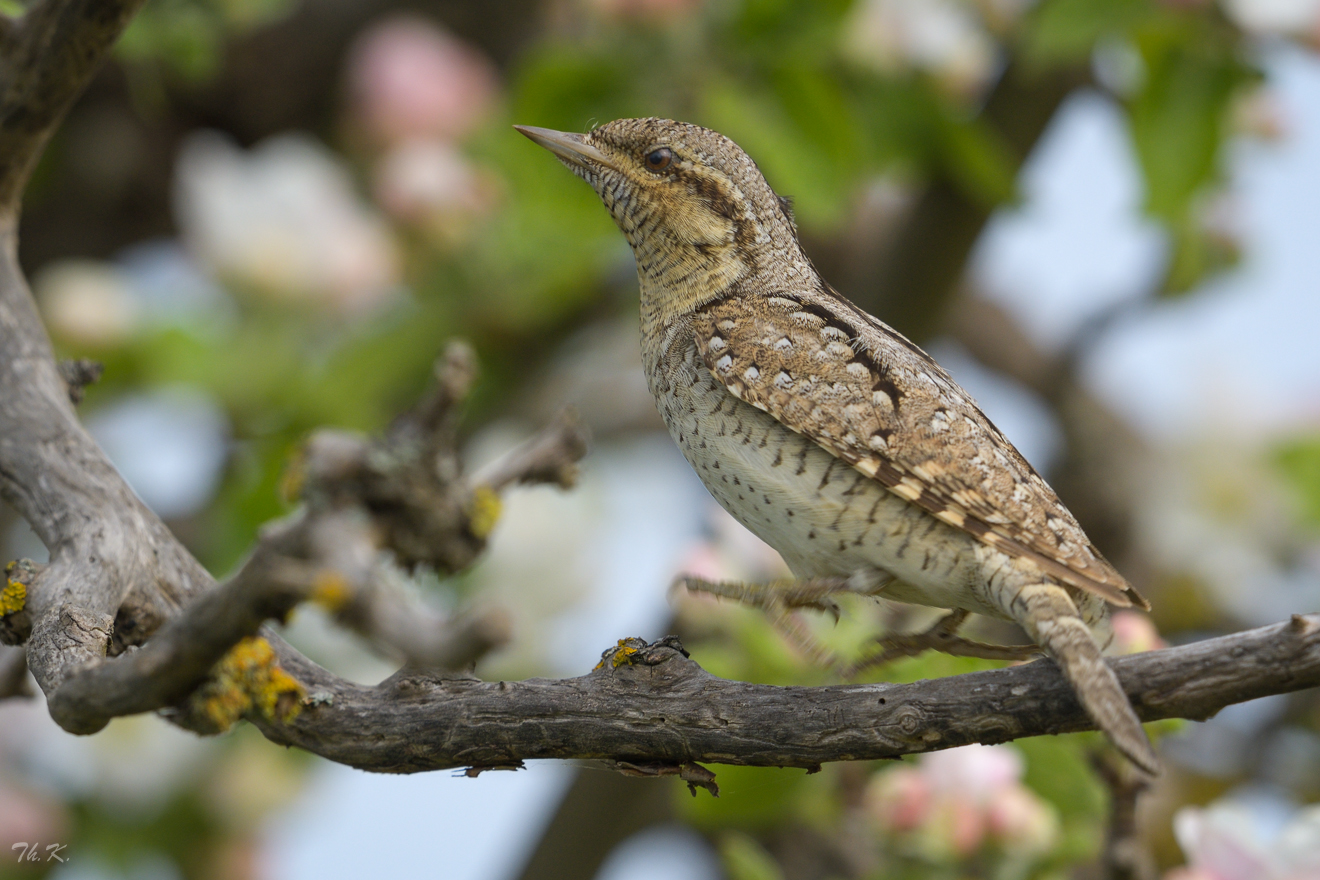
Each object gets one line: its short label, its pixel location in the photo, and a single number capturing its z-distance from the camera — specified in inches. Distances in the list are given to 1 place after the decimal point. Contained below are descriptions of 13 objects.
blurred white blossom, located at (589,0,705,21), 243.1
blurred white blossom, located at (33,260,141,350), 260.7
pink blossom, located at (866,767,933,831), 167.3
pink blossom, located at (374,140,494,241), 286.5
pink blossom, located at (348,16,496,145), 295.4
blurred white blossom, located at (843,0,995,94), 261.6
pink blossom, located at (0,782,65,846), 246.5
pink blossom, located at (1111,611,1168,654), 146.7
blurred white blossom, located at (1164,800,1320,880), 134.1
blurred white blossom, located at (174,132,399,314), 273.6
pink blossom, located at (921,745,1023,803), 160.4
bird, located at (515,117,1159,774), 128.3
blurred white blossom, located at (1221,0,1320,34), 227.5
